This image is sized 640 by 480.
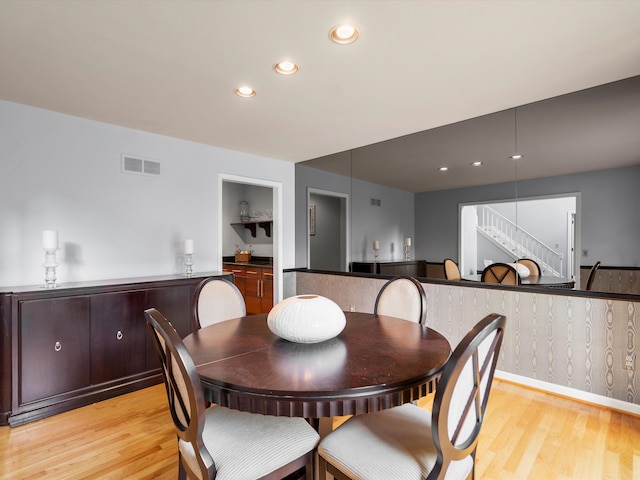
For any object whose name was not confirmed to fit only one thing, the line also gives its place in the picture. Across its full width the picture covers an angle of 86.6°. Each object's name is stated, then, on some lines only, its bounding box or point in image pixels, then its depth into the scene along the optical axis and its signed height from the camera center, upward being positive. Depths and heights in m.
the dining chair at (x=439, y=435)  1.08 -0.74
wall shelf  5.99 +0.32
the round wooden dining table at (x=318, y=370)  1.14 -0.49
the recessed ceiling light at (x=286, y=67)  2.17 +1.15
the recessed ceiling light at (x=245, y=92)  2.53 +1.14
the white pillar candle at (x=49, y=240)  2.60 +0.03
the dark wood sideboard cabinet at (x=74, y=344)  2.35 -0.77
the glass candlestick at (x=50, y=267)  2.65 -0.18
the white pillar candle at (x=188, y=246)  3.51 -0.04
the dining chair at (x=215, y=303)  2.27 -0.42
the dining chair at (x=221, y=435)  1.17 -0.76
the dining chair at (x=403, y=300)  2.29 -0.41
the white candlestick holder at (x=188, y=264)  3.57 -0.22
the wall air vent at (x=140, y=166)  3.32 +0.78
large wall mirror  2.50 +0.62
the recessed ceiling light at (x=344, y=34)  1.82 +1.15
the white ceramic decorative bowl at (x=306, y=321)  1.57 -0.37
